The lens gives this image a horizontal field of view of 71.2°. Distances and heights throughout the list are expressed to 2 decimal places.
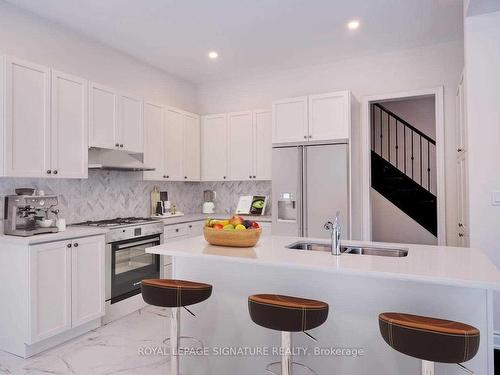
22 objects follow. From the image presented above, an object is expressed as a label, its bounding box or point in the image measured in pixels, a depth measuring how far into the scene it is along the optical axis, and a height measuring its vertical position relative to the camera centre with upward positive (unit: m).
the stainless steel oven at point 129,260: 3.49 -0.72
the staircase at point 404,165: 5.76 +0.49
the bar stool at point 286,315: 1.67 -0.60
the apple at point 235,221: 2.45 -0.20
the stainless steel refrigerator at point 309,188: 4.00 +0.05
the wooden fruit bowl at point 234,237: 2.34 -0.30
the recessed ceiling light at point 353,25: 3.57 +1.74
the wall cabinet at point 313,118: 4.07 +0.91
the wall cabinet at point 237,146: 4.92 +0.68
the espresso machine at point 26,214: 2.96 -0.18
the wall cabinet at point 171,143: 4.41 +0.68
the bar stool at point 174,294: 2.03 -0.59
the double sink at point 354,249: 2.36 -0.40
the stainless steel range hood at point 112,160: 3.74 +0.37
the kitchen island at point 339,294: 1.76 -0.59
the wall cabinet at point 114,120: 3.62 +0.81
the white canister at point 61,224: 3.19 -0.28
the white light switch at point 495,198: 2.85 -0.05
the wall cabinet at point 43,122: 2.86 +0.64
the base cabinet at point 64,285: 2.79 -0.80
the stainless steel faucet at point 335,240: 2.15 -0.29
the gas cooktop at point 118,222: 3.69 -0.32
